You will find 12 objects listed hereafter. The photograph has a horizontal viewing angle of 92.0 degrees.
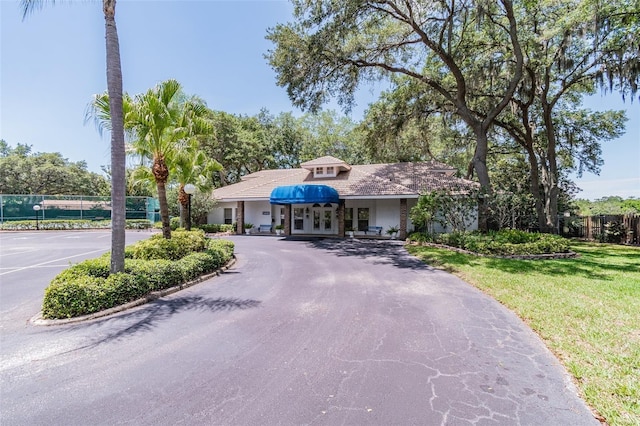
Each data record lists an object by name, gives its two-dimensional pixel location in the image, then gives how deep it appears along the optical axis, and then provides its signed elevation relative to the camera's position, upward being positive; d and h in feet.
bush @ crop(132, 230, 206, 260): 31.63 -3.25
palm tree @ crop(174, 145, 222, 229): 40.83 +7.06
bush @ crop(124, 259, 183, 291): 24.66 -4.54
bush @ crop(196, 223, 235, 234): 81.51 -3.15
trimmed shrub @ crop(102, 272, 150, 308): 21.29 -5.20
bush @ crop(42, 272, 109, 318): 19.51 -5.26
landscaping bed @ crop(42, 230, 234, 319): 19.76 -4.67
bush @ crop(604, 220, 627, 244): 62.49 -3.79
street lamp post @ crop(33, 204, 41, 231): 84.15 +2.30
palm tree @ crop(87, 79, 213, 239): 31.86 +9.74
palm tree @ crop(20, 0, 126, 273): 23.90 +6.01
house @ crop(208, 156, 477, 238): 67.36 +4.16
